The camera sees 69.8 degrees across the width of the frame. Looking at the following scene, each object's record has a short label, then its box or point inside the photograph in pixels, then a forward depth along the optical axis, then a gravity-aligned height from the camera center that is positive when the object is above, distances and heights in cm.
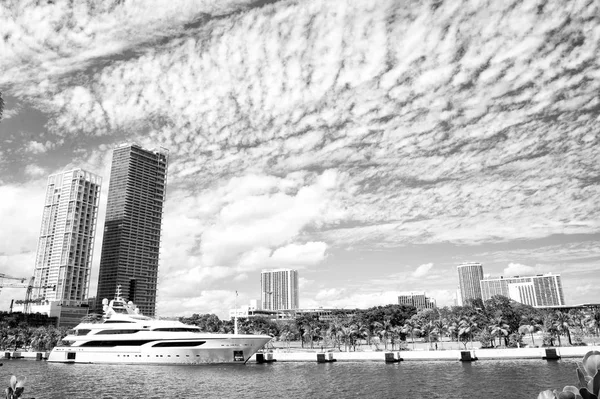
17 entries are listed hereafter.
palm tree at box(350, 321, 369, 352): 9888 -150
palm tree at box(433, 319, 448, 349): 10850 -59
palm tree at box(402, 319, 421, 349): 10972 -78
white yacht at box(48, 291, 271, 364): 6894 -237
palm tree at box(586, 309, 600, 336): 9212 +12
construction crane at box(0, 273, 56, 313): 19342 +1035
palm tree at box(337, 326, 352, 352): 9819 -190
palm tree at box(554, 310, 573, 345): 8551 -35
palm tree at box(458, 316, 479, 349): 8350 -79
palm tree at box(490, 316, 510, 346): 8231 -108
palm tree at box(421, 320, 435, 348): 11050 -105
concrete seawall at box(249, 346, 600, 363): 6656 -515
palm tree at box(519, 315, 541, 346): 9911 +15
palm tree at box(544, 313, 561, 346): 7988 -120
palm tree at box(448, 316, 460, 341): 9330 -100
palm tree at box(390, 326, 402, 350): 9692 -183
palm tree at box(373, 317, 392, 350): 9738 -109
